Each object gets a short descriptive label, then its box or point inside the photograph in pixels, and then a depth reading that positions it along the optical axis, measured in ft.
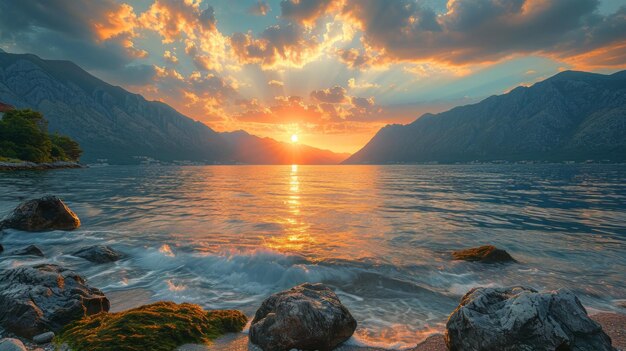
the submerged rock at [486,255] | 46.37
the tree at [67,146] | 401.49
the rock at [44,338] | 21.97
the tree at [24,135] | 279.08
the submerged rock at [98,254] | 45.65
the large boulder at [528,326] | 18.47
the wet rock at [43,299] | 22.91
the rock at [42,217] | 61.87
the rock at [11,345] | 16.76
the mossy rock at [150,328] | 20.66
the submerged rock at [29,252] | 46.42
